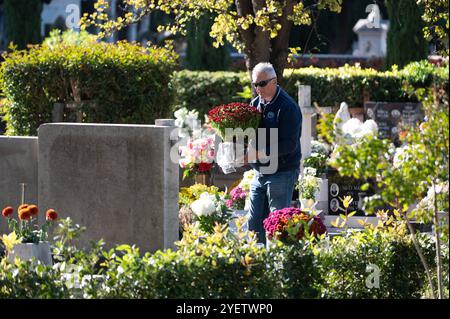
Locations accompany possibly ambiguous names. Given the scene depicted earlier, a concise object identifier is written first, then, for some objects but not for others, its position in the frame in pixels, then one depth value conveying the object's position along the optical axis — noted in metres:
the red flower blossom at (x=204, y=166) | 21.83
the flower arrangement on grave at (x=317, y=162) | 23.19
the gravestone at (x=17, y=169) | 18.52
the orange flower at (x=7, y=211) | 14.49
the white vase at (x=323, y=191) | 22.37
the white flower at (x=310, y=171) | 22.23
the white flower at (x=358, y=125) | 18.45
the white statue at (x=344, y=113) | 26.89
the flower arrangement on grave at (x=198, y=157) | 21.73
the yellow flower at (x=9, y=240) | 12.58
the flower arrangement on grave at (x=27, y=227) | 14.30
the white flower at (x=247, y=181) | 19.90
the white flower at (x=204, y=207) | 15.97
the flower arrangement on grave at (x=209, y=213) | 16.05
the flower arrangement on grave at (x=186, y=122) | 25.61
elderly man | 15.18
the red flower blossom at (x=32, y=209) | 14.35
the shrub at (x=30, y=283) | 11.29
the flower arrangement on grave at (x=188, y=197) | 18.73
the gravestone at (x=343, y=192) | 22.47
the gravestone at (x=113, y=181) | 16.84
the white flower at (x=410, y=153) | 10.74
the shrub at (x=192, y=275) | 11.29
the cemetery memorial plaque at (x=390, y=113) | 37.09
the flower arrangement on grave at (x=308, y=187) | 21.02
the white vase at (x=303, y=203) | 19.09
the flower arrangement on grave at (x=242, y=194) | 19.91
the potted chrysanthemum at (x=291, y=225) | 13.39
